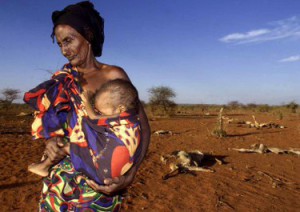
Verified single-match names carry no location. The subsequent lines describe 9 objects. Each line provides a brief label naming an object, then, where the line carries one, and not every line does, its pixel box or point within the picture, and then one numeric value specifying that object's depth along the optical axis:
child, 1.28
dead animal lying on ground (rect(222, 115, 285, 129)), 14.26
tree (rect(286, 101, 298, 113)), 30.23
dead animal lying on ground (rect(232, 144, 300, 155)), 8.43
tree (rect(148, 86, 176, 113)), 25.06
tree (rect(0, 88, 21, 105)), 29.15
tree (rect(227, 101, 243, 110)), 42.62
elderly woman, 1.33
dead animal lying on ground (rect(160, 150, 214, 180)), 6.22
